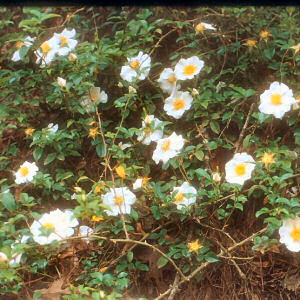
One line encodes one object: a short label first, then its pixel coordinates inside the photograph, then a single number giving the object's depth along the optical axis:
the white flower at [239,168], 2.00
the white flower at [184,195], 1.98
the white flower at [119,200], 1.98
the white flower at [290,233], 1.87
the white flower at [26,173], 2.20
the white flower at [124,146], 2.21
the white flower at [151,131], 2.16
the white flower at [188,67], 2.28
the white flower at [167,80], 2.30
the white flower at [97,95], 2.33
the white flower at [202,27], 2.31
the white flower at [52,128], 2.28
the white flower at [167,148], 2.14
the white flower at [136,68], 2.26
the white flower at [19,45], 2.41
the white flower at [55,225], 1.84
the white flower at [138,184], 2.06
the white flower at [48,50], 2.33
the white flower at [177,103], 2.26
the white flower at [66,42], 2.32
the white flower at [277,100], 2.08
